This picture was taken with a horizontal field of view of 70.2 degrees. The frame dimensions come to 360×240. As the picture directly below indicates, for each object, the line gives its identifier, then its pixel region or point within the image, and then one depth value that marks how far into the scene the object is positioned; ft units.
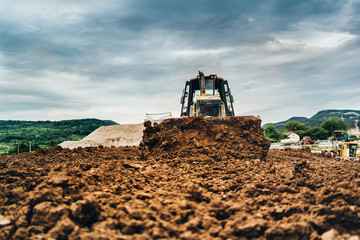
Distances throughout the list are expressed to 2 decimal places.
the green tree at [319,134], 222.89
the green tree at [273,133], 227.40
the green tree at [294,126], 253.83
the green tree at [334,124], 242.97
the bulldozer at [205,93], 38.45
